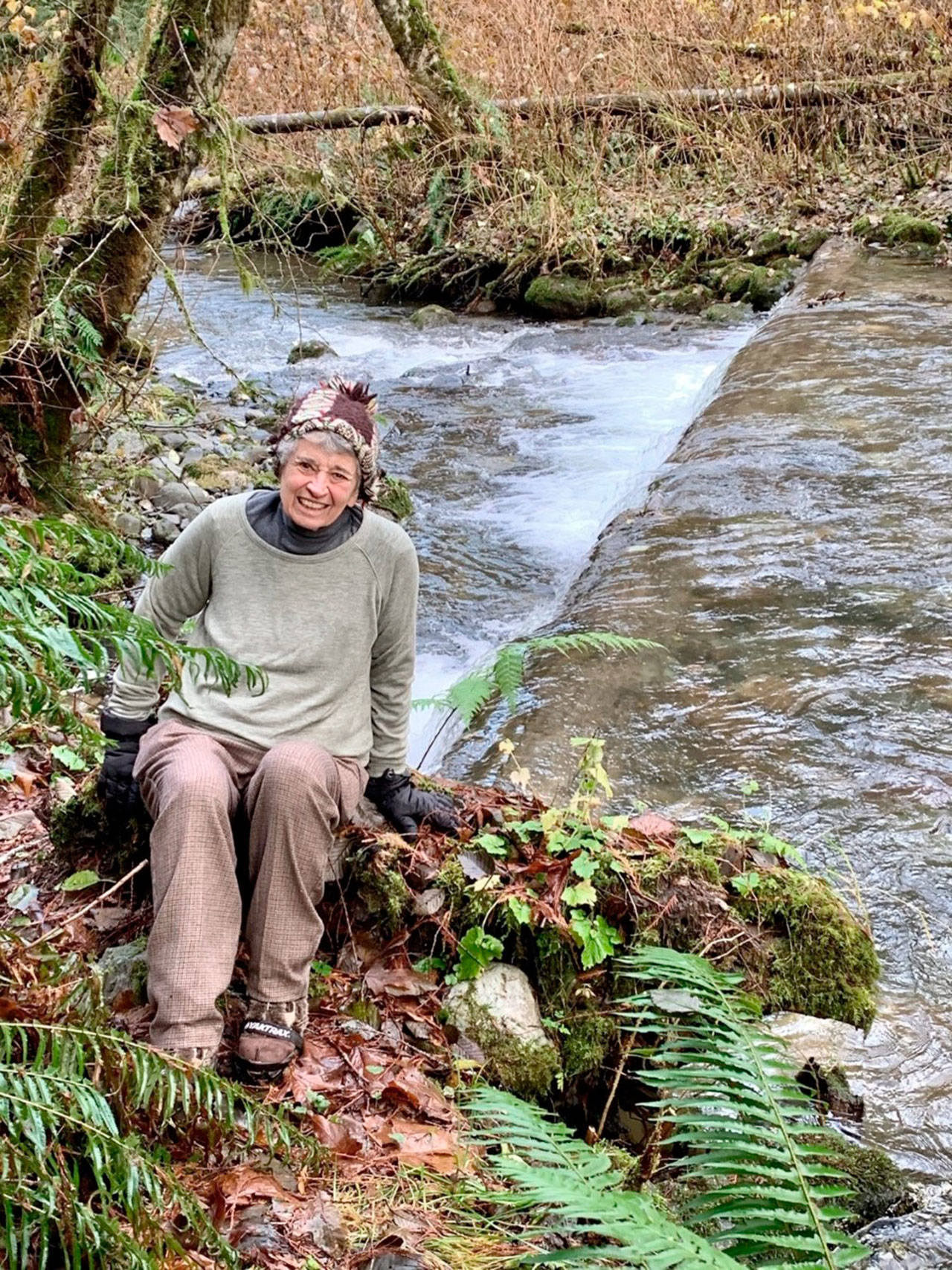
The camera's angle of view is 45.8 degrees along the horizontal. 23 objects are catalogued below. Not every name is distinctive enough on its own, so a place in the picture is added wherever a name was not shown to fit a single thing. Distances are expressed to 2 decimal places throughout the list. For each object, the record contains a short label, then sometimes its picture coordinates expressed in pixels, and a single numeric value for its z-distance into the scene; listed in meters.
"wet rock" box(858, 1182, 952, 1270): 2.63
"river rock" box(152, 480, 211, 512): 7.65
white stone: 2.93
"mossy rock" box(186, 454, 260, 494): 8.02
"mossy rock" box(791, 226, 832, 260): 14.55
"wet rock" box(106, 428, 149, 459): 8.15
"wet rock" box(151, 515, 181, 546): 7.17
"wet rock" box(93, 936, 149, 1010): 2.79
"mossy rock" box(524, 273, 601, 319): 14.48
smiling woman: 2.65
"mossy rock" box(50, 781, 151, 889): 3.17
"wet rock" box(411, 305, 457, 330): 14.28
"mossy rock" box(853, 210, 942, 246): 13.52
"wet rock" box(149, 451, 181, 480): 8.06
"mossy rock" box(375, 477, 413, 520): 8.23
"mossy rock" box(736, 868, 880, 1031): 3.17
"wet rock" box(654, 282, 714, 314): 14.34
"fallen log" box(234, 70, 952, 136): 13.70
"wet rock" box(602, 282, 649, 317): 14.49
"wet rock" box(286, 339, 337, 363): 12.36
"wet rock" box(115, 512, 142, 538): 7.04
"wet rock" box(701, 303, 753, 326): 13.79
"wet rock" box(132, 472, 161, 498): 7.72
